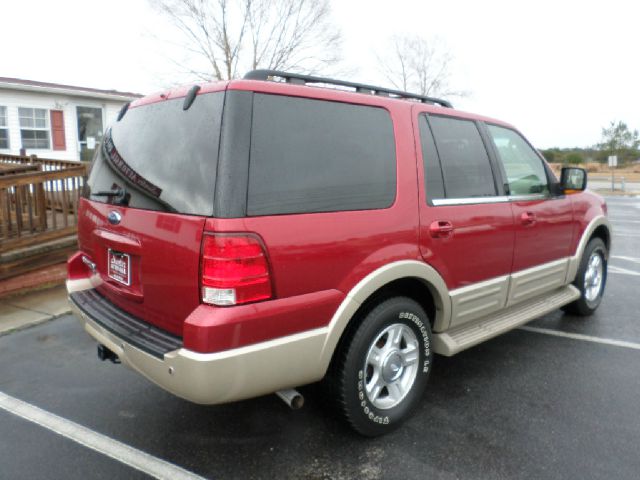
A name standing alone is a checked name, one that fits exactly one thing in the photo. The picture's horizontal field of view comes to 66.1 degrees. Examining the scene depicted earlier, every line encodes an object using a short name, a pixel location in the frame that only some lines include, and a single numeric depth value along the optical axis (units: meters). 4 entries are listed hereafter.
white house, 14.28
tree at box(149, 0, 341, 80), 24.05
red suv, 2.17
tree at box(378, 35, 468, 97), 36.59
